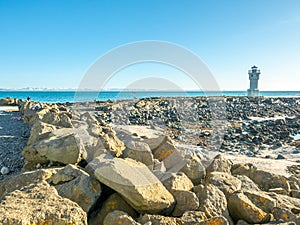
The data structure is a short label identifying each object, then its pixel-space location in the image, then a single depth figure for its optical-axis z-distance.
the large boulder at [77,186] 2.91
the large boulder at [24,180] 3.19
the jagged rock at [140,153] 4.08
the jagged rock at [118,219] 2.53
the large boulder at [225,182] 3.45
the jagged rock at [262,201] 3.13
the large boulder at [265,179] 4.09
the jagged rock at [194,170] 3.98
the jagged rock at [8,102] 27.57
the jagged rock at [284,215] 2.94
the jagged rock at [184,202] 2.96
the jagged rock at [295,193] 3.85
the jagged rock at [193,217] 2.61
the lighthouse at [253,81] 52.06
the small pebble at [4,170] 5.24
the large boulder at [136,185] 2.85
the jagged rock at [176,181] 3.32
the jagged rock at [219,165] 4.41
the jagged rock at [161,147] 4.59
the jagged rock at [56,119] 7.07
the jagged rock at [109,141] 4.18
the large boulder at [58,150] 3.98
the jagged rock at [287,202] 3.15
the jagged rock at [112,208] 2.92
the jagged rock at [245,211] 2.90
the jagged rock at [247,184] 3.72
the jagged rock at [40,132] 5.15
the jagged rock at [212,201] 2.91
